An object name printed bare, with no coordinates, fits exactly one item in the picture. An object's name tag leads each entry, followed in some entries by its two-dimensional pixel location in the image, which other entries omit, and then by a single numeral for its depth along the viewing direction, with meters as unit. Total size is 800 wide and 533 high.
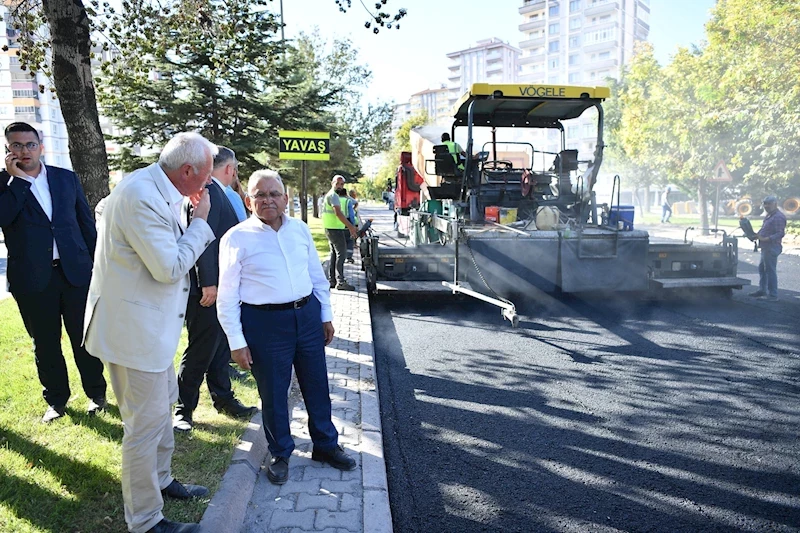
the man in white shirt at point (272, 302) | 3.47
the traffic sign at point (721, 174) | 18.59
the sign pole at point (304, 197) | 16.88
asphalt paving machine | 8.48
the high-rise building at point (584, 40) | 78.25
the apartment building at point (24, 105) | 67.44
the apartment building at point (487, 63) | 116.62
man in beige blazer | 2.71
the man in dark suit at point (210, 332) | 4.20
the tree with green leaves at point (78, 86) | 5.94
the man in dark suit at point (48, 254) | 4.12
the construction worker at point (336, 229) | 9.83
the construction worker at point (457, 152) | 10.06
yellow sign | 12.28
